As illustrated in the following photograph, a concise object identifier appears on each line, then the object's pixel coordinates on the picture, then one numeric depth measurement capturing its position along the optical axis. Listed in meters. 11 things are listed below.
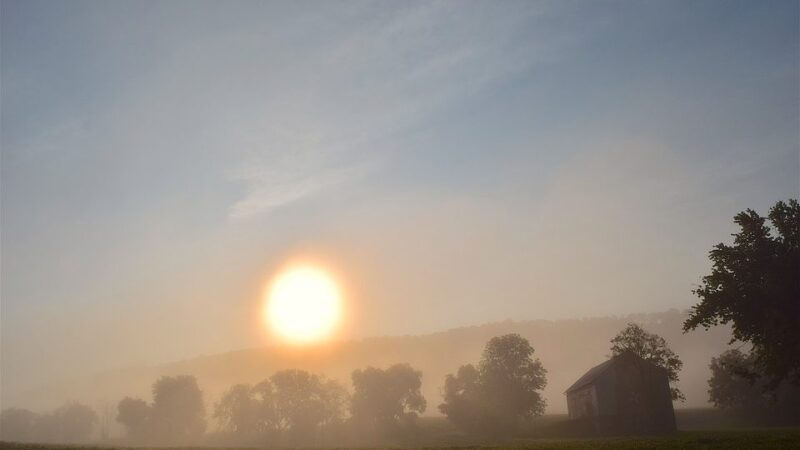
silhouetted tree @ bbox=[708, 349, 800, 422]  77.69
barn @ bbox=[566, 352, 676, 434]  74.78
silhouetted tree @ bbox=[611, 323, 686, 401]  72.94
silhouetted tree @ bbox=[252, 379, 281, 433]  141.12
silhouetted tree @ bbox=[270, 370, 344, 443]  139.00
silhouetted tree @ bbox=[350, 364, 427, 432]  135.62
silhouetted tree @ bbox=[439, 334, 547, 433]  98.62
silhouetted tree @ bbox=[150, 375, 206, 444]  147.62
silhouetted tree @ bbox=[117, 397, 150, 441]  150.88
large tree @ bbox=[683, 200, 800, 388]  36.25
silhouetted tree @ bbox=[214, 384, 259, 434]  144.75
